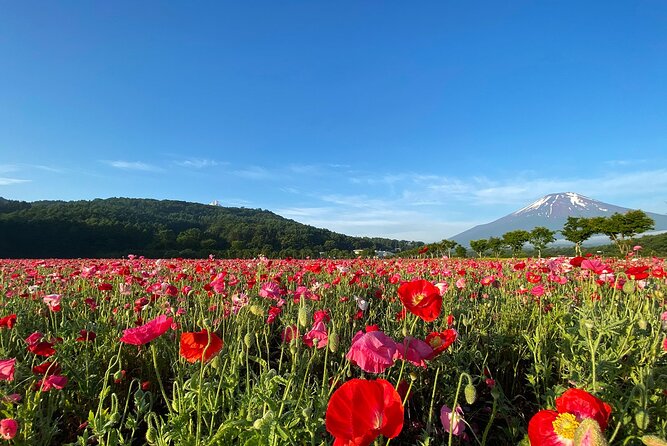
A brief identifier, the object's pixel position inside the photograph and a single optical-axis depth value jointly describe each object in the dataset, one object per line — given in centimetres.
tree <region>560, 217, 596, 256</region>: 3741
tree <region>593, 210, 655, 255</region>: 3544
